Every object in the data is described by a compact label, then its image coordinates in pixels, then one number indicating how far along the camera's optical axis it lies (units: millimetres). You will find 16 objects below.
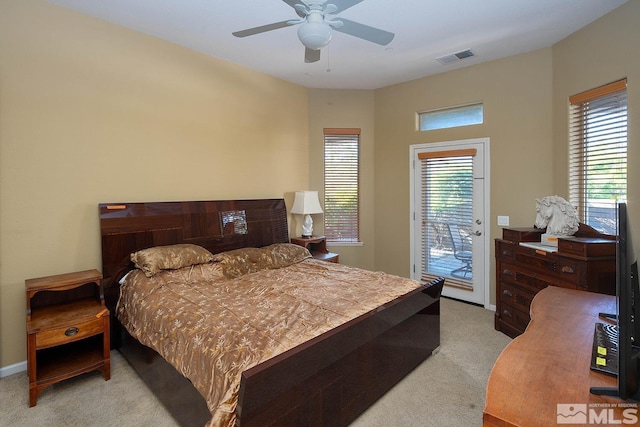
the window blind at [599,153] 2881
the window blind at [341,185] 5094
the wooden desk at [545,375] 929
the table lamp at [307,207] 4516
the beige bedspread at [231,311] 1688
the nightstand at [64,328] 2326
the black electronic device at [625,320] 908
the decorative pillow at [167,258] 2930
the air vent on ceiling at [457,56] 3803
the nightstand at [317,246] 4293
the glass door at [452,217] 4250
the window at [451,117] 4254
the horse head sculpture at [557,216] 3037
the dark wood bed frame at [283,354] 1596
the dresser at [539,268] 2607
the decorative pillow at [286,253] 3686
